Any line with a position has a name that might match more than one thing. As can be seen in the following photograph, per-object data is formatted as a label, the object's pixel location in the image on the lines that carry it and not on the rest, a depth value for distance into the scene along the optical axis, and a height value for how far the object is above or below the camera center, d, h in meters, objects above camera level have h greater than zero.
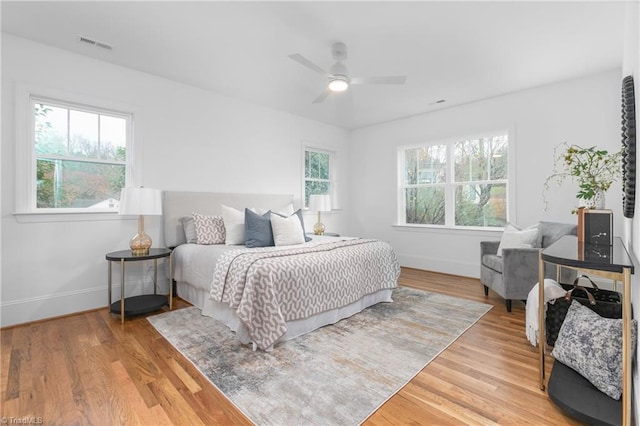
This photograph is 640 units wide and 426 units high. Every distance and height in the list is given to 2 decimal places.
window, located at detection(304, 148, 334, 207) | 5.53 +0.72
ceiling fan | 2.80 +1.24
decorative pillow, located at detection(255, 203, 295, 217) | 4.79 +0.00
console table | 1.31 -0.71
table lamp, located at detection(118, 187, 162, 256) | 2.97 +0.03
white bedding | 2.54 -0.91
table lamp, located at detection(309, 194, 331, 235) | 4.91 +0.08
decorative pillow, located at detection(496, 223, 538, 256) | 3.30 -0.31
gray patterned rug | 1.67 -1.07
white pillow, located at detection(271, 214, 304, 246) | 3.42 -0.24
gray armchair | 3.04 -0.62
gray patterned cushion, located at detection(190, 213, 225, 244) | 3.57 -0.23
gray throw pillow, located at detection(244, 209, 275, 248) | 3.37 -0.23
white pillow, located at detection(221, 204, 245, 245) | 3.59 -0.19
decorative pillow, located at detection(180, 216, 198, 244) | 3.63 -0.24
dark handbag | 2.04 -0.62
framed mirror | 1.57 +0.33
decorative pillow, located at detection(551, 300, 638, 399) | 1.53 -0.75
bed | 2.28 -0.62
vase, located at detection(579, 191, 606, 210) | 2.00 +0.06
